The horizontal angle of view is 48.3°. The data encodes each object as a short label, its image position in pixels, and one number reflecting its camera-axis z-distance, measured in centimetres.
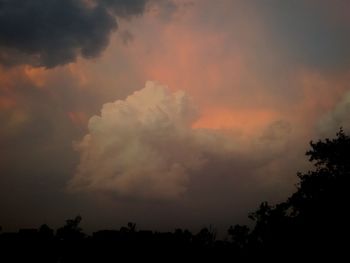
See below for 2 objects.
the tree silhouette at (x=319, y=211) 3678
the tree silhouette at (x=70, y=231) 9029
